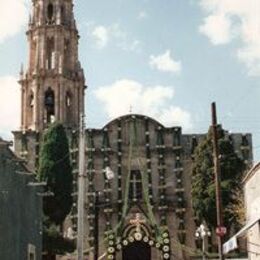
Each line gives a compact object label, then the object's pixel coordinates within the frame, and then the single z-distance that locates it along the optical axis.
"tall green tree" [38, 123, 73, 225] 54.56
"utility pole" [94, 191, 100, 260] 37.94
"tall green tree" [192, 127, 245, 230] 52.41
